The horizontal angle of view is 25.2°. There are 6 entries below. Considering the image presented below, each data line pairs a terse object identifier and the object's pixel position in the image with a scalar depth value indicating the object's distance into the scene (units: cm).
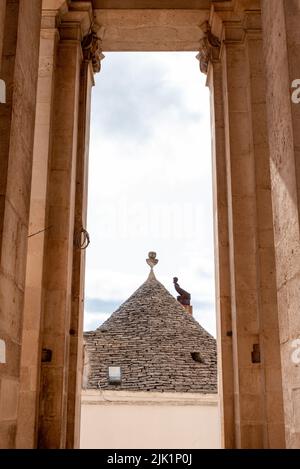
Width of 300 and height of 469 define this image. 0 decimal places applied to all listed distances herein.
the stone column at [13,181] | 545
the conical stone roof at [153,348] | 2420
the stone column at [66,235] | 877
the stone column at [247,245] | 866
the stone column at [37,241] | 845
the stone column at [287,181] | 552
